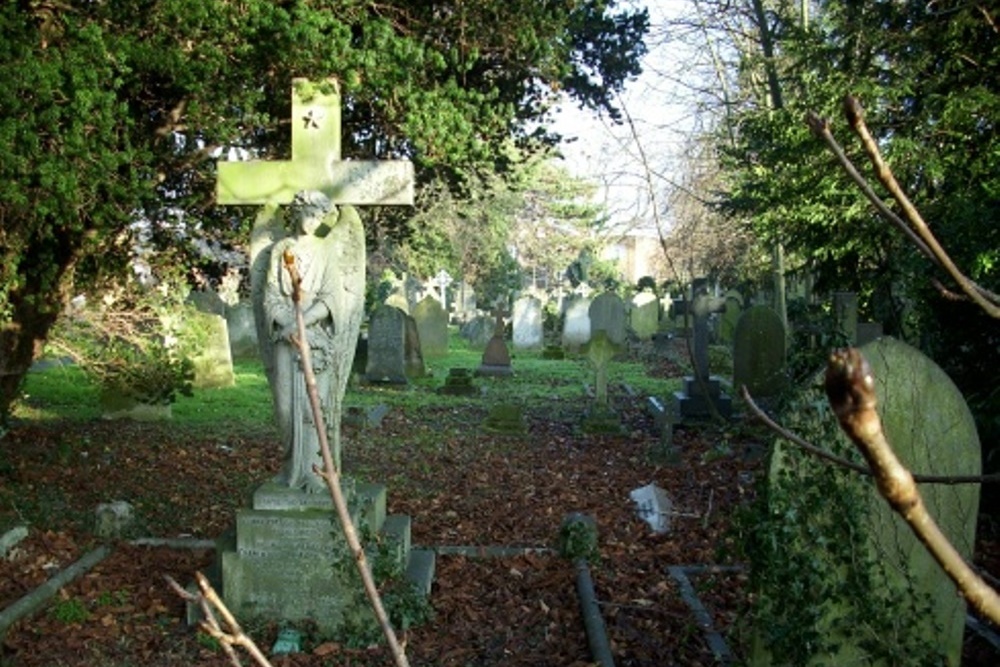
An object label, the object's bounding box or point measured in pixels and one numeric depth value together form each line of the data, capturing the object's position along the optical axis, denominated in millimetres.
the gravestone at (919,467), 4148
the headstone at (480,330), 26969
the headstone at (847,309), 9625
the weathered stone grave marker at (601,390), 12461
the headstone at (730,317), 23906
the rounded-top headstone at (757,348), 14523
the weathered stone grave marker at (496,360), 18781
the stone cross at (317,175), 6023
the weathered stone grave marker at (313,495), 5586
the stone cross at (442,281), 34656
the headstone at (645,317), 28969
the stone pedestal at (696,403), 13202
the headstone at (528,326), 25750
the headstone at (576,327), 24969
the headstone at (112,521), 7043
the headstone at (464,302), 37000
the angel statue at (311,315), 5695
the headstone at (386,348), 16891
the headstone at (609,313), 23438
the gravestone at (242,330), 20906
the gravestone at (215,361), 15523
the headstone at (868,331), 9641
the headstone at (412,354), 18172
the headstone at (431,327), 23234
